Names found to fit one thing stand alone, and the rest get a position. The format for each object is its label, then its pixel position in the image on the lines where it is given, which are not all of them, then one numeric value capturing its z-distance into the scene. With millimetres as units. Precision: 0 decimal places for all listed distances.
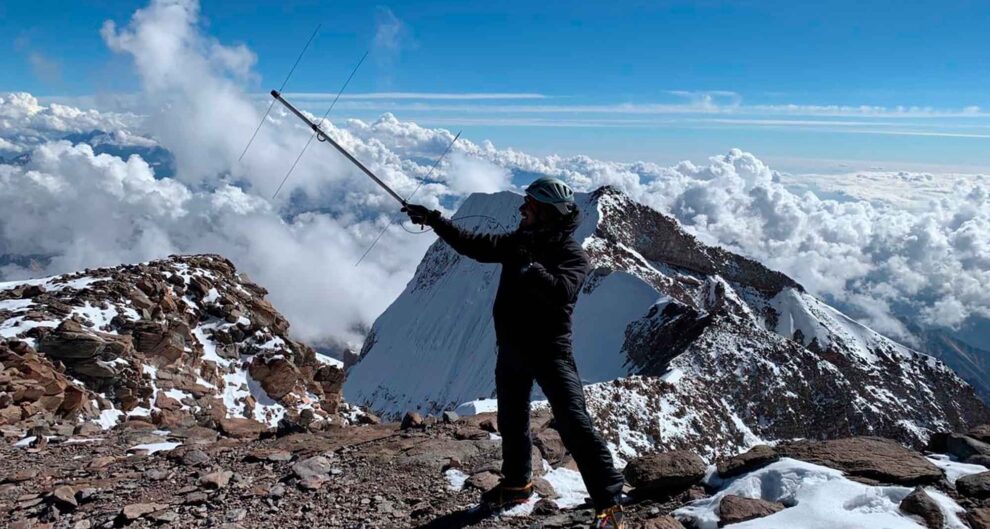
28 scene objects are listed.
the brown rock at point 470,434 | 9874
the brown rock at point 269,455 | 8930
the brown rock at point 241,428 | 11992
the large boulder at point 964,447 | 7879
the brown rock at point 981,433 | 8531
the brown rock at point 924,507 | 5537
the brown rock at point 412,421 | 11117
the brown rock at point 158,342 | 18188
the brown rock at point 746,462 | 7320
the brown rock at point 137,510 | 6750
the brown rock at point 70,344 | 15383
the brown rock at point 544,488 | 7302
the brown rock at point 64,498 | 7270
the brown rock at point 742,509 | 5945
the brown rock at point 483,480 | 7659
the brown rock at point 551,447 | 8734
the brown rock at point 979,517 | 5523
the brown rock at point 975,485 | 6260
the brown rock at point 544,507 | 6824
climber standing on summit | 5770
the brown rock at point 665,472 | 7137
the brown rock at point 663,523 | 5927
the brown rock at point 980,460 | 7486
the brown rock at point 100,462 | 8922
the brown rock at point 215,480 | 7668
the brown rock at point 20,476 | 8359
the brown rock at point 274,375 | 21312
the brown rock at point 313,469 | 7957
